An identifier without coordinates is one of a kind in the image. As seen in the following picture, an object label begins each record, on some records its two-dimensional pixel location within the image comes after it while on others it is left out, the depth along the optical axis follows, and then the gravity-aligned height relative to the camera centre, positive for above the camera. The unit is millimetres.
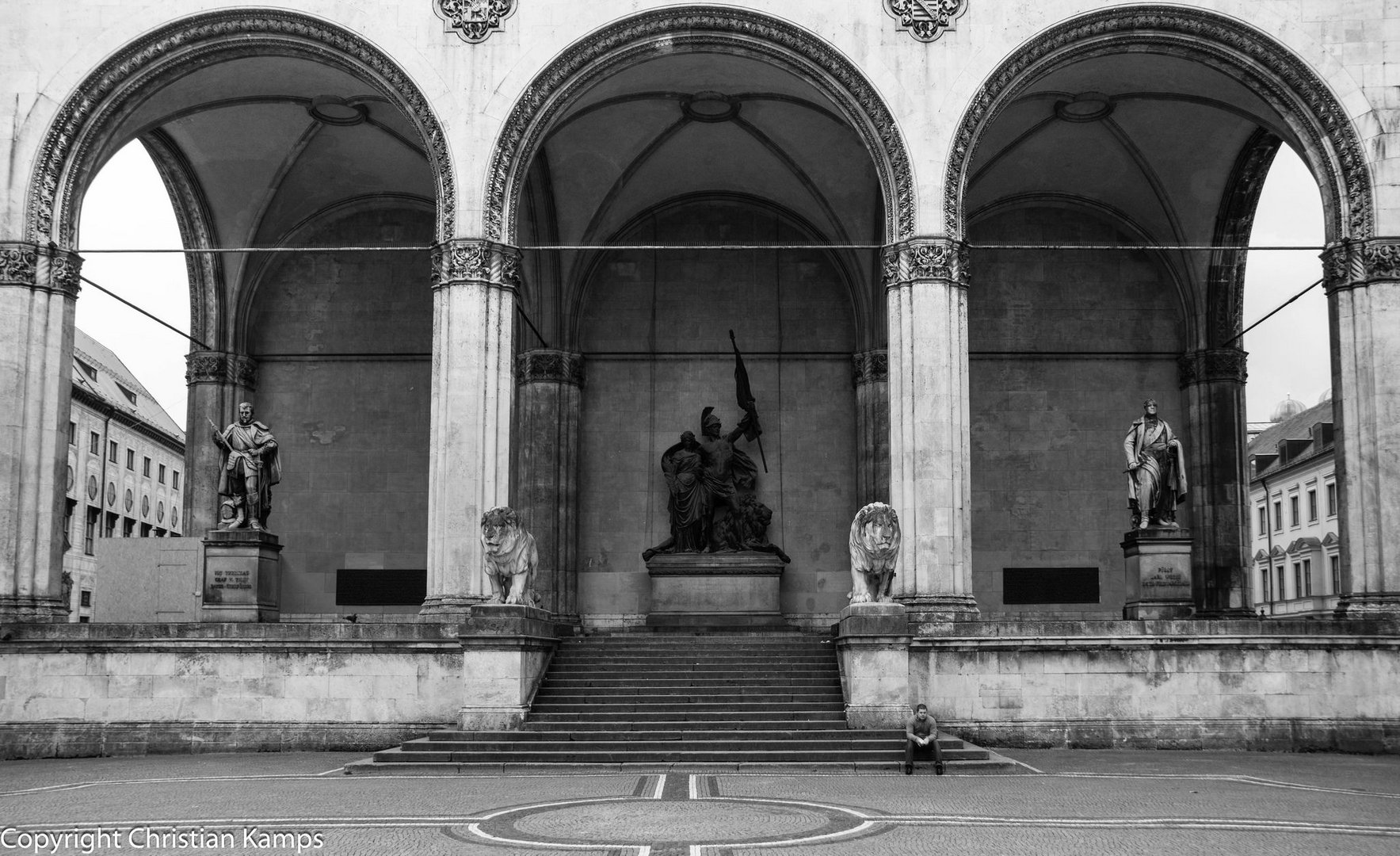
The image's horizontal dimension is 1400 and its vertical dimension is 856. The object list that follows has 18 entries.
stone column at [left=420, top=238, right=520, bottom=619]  21344 +2766
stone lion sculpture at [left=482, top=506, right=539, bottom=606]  19406 +483
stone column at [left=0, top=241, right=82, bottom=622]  21391 +2544
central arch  22203 +8141
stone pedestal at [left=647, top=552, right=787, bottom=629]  27156 +93
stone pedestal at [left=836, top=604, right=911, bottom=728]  18938 -1036
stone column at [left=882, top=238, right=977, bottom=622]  21047 +2507
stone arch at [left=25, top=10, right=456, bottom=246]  22281 +8065
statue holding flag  27953 +1912
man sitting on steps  16578 -1732
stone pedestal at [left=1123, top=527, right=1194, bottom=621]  22438 +335
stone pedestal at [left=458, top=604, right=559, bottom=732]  19203 -1078
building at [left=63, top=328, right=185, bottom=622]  56312 +5474
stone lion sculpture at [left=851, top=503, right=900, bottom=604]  19172 +520
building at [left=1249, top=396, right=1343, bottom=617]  58312 +3255
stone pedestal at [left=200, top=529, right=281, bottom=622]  23344 +219
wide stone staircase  17719 -1761
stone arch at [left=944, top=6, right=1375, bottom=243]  21828 +8062
